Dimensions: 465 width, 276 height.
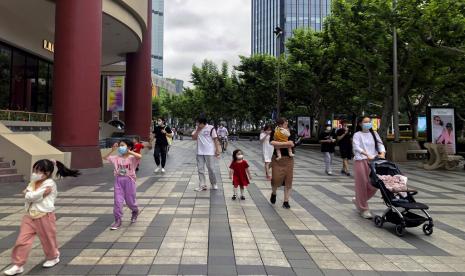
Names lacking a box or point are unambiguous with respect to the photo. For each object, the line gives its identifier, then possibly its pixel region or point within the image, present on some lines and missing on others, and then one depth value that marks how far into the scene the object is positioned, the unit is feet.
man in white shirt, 33.99
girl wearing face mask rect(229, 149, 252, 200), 30.78
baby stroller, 21.62
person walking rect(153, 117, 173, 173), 44.82
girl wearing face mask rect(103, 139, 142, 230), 21.83
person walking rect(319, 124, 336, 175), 47.70
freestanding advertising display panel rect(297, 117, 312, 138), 109.91
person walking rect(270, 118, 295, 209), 27.71
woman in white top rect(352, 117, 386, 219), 25.52
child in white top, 15.05
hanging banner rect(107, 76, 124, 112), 117.70
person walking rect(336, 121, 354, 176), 47.52
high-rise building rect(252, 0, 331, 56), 333.01
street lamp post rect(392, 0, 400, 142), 62.50
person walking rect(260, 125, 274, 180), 42.49
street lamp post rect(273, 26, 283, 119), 123.95
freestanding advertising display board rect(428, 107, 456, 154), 57.88
